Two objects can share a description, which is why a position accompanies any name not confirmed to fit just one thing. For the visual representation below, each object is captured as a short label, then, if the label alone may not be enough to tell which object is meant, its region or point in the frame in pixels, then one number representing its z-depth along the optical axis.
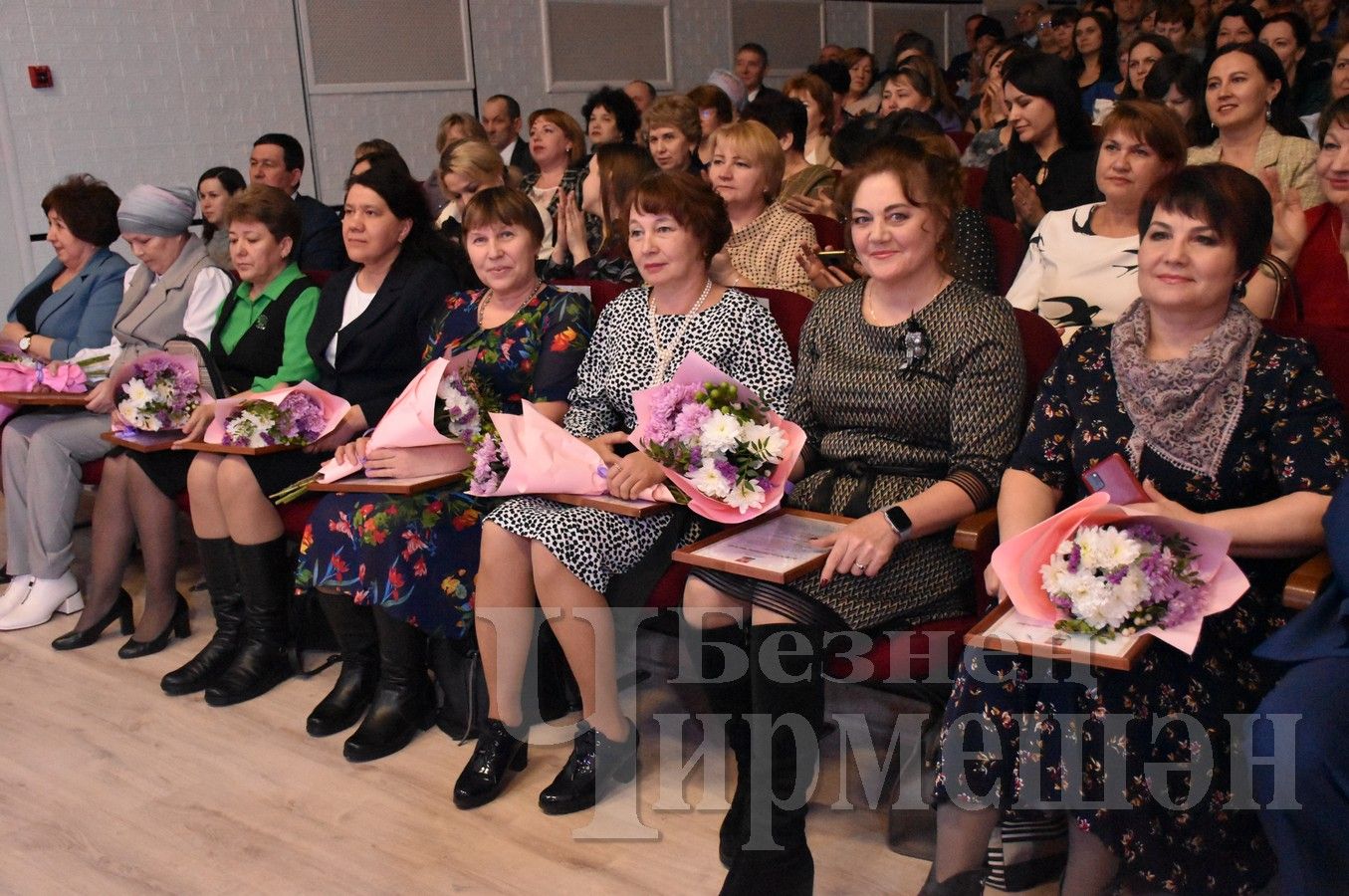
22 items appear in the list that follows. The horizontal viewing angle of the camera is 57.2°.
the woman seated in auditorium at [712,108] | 5.43
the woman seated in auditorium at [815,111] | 5.71
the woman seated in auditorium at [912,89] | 5.79
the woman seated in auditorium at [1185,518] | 1.86
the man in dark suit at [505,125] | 6.29
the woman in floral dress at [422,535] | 2.87
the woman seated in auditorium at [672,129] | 4.55
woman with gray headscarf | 3.72
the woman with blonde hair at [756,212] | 3.49
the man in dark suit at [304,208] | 4.34
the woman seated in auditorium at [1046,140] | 3.80
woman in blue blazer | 4.04
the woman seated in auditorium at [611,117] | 5.68
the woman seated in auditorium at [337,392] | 3.21
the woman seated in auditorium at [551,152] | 5.01
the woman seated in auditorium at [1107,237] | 2.77
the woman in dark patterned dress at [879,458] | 2.18
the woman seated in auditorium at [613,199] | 3.74
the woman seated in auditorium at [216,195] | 4.96
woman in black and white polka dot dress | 2.52
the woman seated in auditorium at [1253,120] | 3.44
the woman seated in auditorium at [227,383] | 3.47
